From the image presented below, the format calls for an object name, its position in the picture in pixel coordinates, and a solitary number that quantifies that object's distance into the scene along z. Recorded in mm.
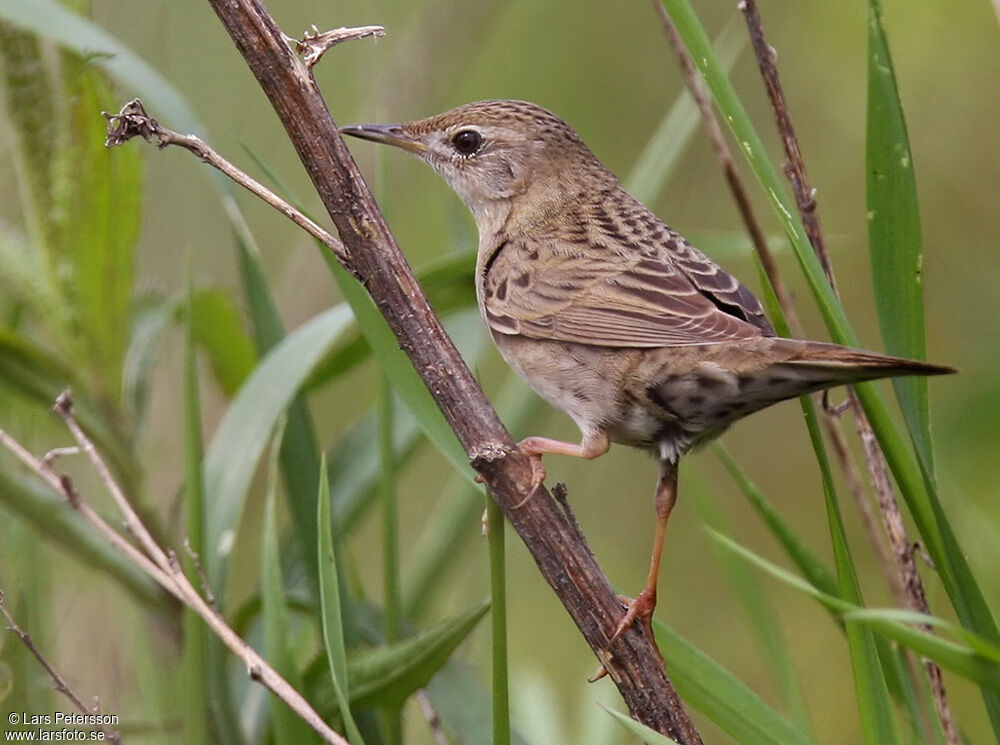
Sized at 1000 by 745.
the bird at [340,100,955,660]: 4730
